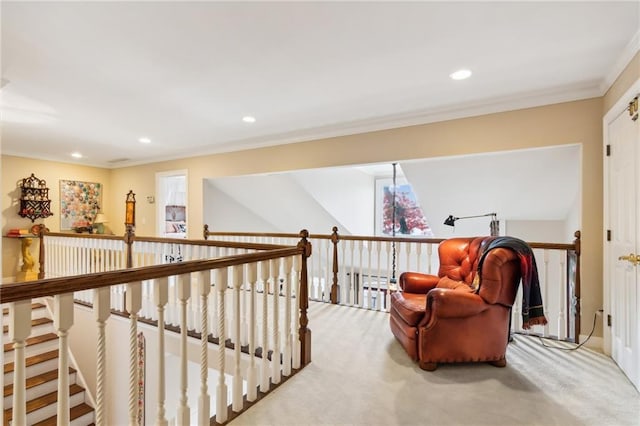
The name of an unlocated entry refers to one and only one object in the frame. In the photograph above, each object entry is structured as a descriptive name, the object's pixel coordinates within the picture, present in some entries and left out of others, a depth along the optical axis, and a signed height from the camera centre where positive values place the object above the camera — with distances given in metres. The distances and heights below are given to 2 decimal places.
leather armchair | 2.21 -0.82
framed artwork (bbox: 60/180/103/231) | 6.06 +0.20
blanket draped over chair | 2.21 -0.54
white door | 2.10 -0.24
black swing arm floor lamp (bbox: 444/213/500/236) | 3.64 -0.20
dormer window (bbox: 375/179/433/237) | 6.70 +0.00
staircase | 3.11 -1.92
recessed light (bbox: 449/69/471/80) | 2.56 +1.21
